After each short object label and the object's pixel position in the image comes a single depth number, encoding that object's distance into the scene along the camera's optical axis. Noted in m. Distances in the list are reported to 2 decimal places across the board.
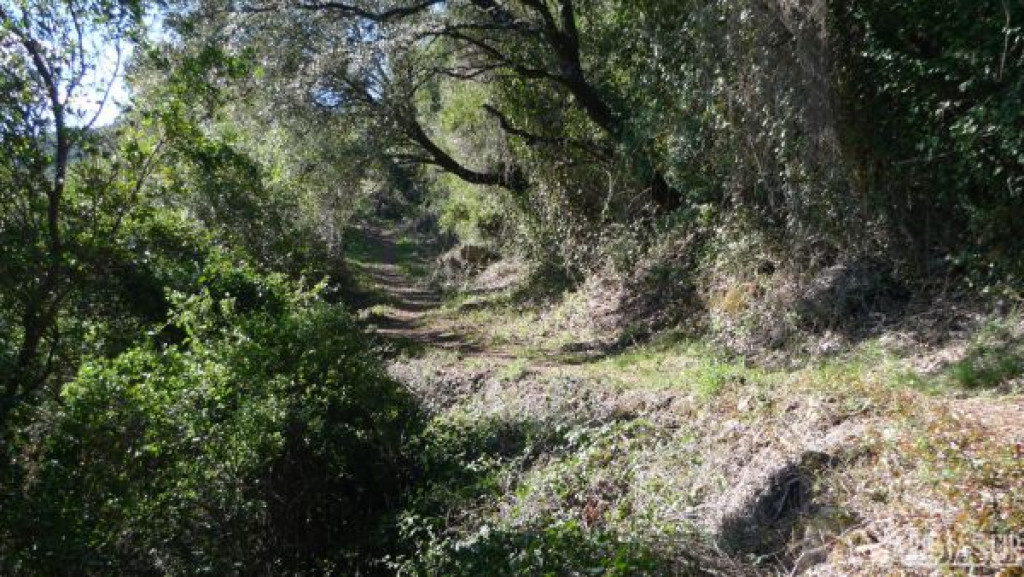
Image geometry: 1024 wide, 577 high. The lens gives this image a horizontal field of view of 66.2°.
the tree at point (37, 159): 5.32
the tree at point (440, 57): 13.02
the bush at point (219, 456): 5.77
